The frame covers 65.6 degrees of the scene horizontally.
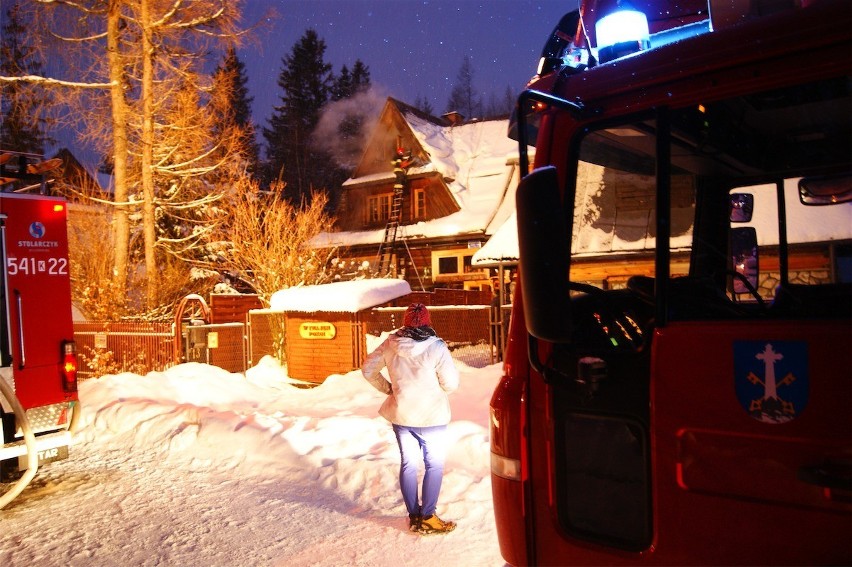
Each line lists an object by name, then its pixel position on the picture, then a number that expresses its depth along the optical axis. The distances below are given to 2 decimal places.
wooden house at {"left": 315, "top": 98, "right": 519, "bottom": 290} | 28.17
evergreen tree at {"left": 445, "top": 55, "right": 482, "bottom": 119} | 68.69
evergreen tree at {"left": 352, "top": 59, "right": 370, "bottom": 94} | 58.06
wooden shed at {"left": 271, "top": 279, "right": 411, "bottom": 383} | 12.71
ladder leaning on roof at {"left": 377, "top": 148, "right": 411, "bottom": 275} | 29.95
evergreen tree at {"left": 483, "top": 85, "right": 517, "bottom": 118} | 62.84
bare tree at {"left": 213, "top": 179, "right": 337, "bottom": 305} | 17.83
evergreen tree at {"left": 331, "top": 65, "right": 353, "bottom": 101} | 57.09
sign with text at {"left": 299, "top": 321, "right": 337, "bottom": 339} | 13.01
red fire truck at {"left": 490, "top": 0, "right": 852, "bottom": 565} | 2.09
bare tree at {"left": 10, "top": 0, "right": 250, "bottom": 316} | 18.00
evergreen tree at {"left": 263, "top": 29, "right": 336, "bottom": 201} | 51.78
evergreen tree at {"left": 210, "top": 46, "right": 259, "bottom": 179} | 19.22
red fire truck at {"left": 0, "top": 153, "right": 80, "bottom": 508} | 6.19
